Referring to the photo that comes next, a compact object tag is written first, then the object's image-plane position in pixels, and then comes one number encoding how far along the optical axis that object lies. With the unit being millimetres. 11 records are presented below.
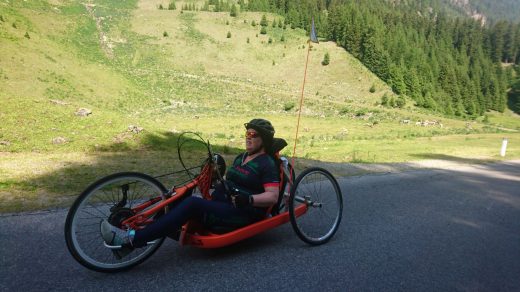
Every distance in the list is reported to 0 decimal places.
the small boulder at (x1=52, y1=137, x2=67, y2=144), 13006
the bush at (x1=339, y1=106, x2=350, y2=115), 57581
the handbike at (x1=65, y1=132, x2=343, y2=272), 4043
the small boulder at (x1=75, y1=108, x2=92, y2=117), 15916
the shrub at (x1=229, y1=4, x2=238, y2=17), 122125
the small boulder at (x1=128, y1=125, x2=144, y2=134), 14420
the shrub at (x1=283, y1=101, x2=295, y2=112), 57578
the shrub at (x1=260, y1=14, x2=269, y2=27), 115188
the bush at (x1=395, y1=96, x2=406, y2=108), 79625
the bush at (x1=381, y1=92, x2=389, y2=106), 78394
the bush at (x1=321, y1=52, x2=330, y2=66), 93625
